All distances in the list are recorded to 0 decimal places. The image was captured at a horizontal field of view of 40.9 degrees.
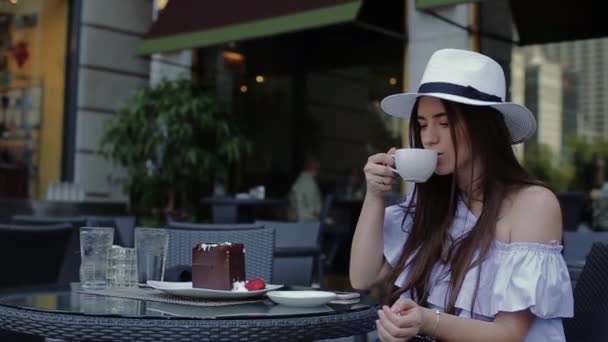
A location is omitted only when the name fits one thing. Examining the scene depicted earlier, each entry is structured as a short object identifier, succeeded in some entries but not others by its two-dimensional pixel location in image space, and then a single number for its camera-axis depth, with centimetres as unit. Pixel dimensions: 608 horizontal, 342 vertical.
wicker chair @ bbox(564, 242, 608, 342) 200
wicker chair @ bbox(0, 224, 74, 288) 308
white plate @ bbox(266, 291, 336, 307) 197
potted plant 864
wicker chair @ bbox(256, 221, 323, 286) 441
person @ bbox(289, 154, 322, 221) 1001
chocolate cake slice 211
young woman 173
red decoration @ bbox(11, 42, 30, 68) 1118
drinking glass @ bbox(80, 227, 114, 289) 226
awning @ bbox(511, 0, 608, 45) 827
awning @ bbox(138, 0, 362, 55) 717
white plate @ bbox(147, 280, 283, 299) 204
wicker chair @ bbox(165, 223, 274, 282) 315
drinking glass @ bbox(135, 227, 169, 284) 237
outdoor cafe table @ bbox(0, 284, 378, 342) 171
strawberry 214
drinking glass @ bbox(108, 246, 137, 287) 228
